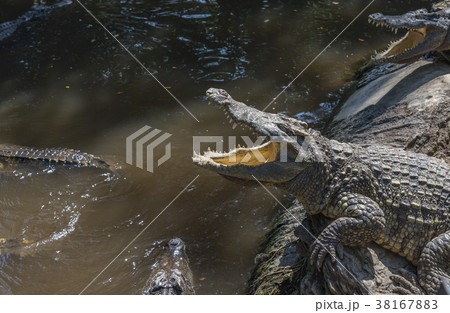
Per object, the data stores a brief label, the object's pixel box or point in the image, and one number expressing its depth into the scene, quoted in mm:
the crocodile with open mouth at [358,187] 3000
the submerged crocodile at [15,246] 4531
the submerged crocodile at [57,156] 5633
